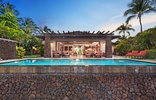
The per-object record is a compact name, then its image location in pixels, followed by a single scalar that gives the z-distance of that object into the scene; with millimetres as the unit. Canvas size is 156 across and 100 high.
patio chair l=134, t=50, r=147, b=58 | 9007
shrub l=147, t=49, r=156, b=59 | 8618
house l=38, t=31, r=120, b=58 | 10865
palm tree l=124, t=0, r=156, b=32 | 14475
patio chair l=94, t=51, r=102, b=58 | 11117
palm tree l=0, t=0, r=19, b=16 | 15670
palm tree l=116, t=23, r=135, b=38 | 21183
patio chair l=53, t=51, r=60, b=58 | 11300
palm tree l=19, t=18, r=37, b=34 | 21064
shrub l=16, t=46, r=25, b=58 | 9611
